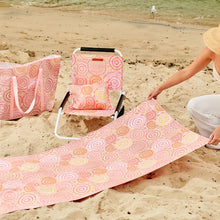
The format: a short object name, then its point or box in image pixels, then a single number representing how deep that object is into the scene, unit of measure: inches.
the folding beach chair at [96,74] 151.4
